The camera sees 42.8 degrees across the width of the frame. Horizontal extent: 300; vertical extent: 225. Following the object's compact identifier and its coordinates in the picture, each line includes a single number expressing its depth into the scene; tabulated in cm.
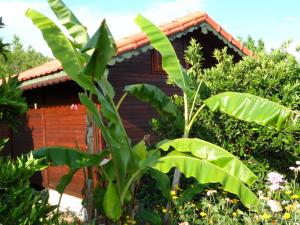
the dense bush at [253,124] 649
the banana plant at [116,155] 495
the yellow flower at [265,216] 450
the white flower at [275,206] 434
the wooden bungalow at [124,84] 896
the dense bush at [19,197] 394
